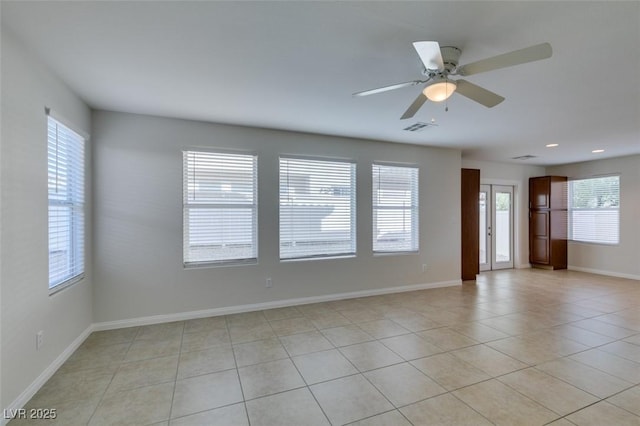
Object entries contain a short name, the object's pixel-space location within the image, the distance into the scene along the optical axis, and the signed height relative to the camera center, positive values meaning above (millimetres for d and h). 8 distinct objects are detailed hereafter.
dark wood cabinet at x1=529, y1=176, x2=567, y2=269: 6938 -141
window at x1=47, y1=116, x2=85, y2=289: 2545 +123
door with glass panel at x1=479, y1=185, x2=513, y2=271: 6910 -279
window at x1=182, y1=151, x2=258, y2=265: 3781 +112
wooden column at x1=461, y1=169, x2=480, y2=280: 5887 -136
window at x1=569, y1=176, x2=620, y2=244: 6316 +122
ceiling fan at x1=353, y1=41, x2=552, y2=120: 1668 +921
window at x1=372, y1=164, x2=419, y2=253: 4945 +113
